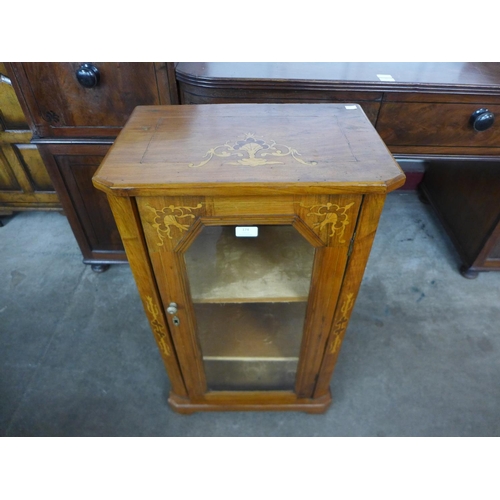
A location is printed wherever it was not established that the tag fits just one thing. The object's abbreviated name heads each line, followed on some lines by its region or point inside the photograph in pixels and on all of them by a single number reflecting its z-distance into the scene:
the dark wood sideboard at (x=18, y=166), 1.14
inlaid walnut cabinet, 0.49
